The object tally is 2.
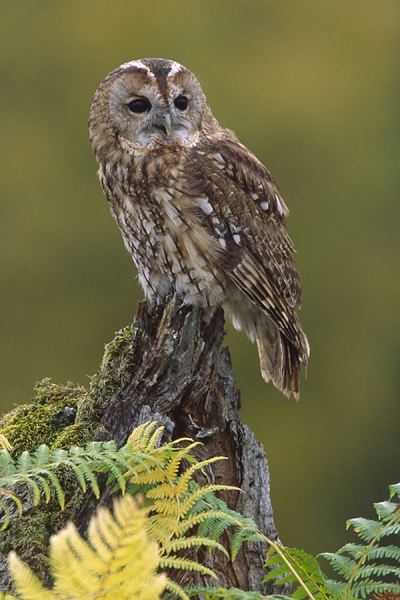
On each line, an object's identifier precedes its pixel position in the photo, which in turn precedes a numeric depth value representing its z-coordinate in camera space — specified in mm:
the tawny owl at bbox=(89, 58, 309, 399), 8140
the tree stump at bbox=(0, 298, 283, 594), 7950
